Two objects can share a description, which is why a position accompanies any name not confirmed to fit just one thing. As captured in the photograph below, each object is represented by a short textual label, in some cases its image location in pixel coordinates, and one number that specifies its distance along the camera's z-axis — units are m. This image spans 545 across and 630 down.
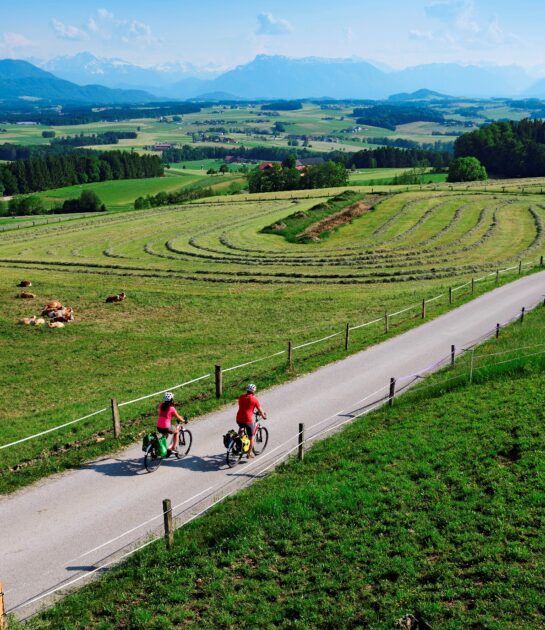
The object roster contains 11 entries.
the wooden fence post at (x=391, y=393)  22.98
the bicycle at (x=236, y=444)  18.59
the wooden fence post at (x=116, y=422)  20.70
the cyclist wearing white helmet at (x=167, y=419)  18.59
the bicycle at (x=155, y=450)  18.27
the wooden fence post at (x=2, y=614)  11.49
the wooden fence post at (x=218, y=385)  24.58
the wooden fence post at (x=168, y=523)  14.24
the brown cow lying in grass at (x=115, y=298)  49.06
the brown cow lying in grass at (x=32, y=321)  42.65
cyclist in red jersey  18.89
